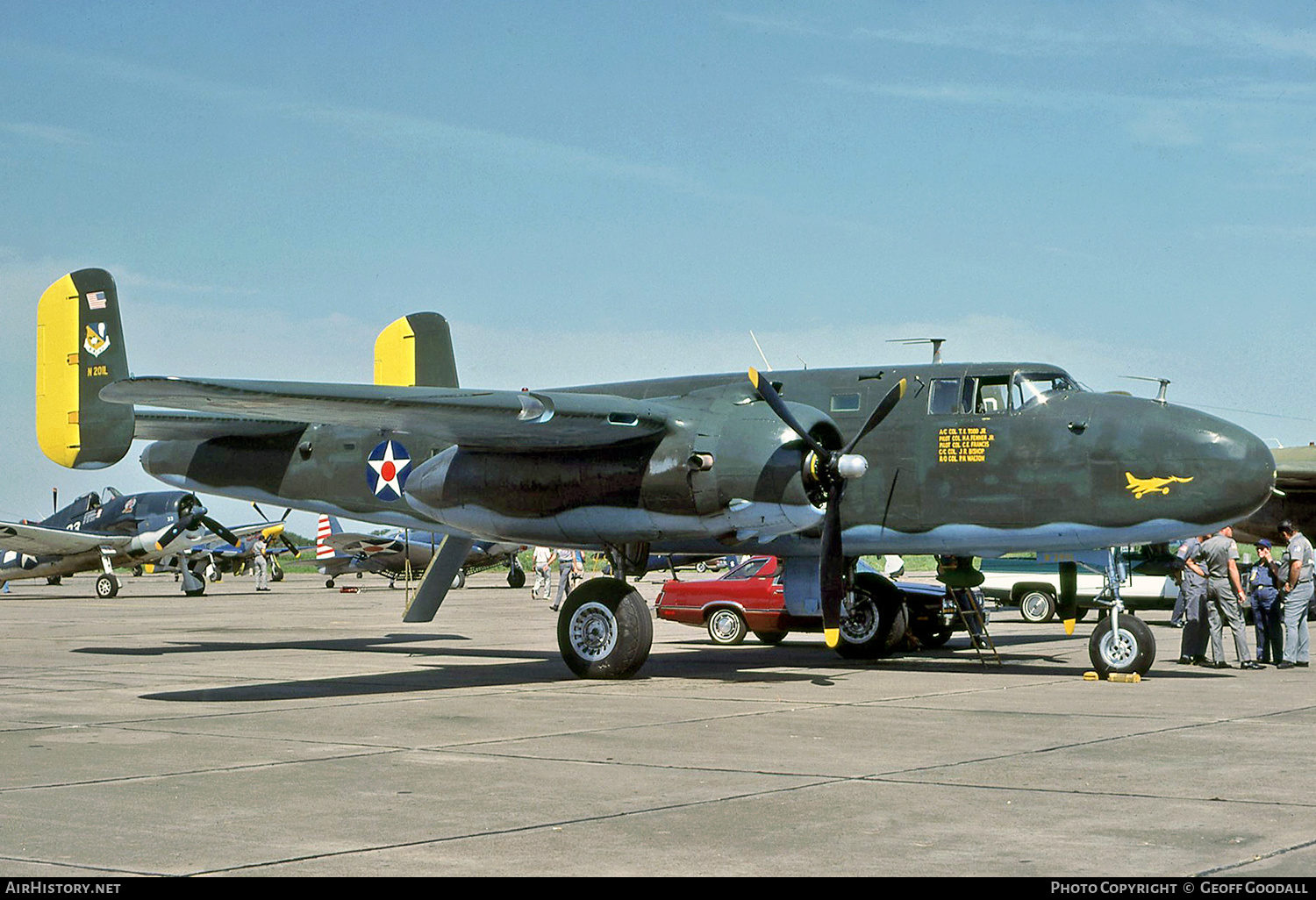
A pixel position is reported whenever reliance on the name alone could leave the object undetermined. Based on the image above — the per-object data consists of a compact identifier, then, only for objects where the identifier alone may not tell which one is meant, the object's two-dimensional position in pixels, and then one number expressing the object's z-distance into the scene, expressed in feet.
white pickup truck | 96.63
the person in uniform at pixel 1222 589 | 63.10
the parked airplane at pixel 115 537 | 155.84
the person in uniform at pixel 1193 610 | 63.98
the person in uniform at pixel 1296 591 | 63.16
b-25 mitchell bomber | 52.31
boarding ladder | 66.28
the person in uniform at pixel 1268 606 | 64.69
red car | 70.69
